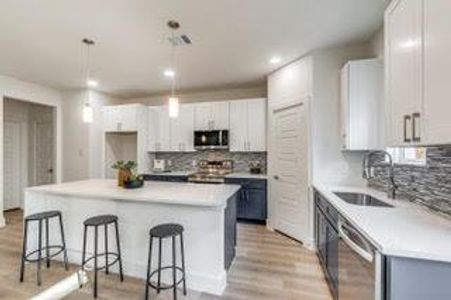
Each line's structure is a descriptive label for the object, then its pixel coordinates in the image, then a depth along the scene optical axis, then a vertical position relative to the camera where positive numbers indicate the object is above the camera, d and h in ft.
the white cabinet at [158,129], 17.93 +1.44
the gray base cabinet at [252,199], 14.66 -3.03
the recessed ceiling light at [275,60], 11.85 +4.39
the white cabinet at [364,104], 9.10 +1.69
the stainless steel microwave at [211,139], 16.11 +0.63
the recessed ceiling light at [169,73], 13.77 +4.34
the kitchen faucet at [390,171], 7.64 -0.75
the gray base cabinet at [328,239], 6.93 -2.95
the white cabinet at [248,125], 15.58 +1.51
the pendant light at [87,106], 10.00 +1.76
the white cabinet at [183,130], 17.22 +1.32
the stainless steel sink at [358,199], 8.18 -1.76
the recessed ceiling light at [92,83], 15.65 +4.27
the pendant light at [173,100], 8.64 +1.83
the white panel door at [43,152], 19.26 -0.27
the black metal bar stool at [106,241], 8.08 -3.19
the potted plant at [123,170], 10.03 -0.88
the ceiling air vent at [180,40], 9.67 +4.38
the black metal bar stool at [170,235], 7.20 -2.73
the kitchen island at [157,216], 7.97 -2.42
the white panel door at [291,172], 11.57 -1.16
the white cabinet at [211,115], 16.38 +2.25
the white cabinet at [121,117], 17.11 +2.20
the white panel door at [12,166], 18.16 -1.34
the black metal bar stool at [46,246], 8.52 -3.67
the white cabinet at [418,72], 4.20 +1.54
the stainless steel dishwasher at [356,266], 4.19 -2.33
